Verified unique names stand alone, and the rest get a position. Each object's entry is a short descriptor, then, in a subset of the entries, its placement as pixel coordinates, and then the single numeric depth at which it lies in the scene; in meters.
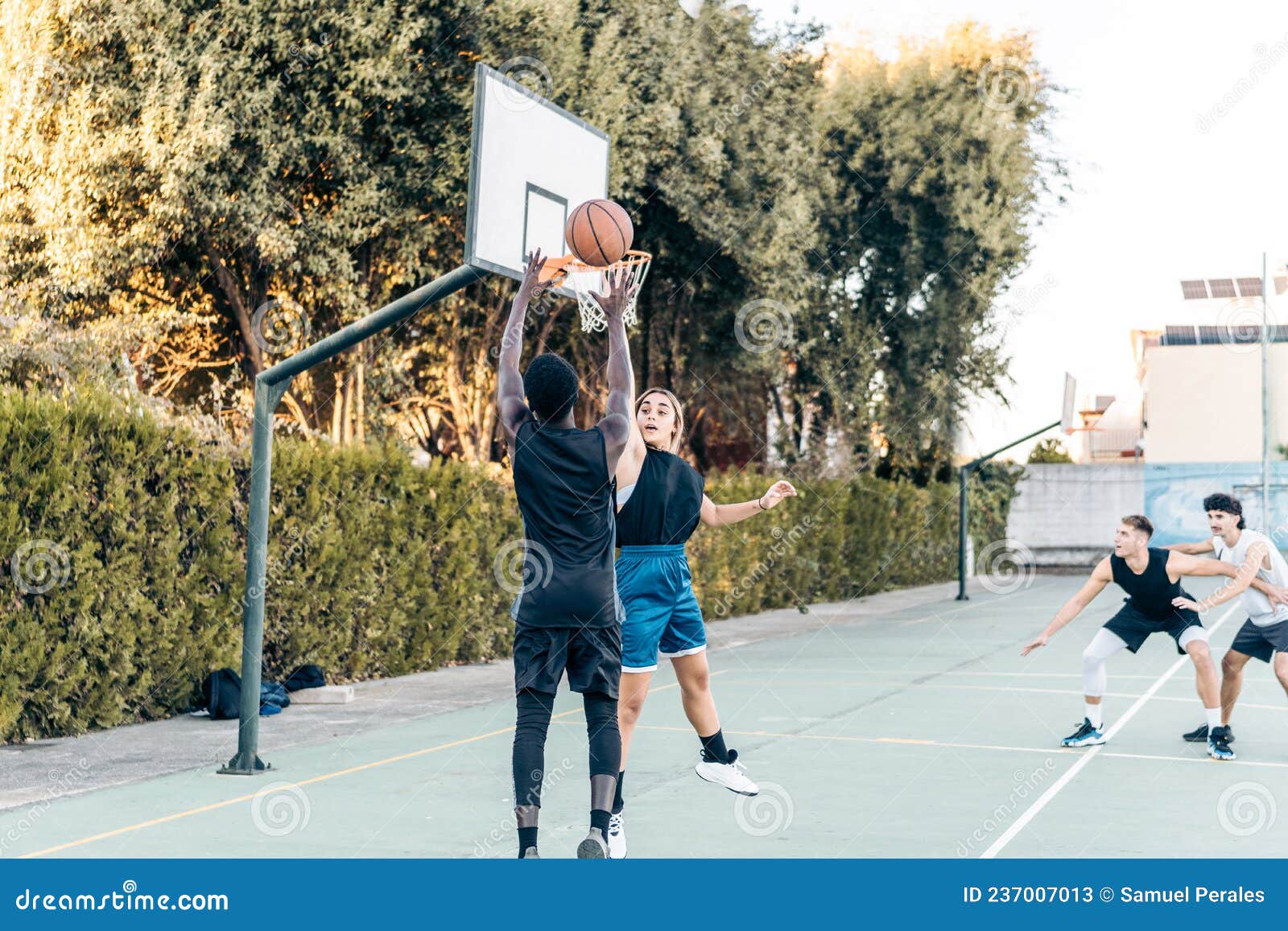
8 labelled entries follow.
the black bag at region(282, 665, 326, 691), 12.99
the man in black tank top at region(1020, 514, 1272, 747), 9.96
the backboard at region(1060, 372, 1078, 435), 30.12
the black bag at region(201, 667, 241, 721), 11.41
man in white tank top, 9.82
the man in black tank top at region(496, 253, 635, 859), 5.66
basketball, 8.08
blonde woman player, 6.84
